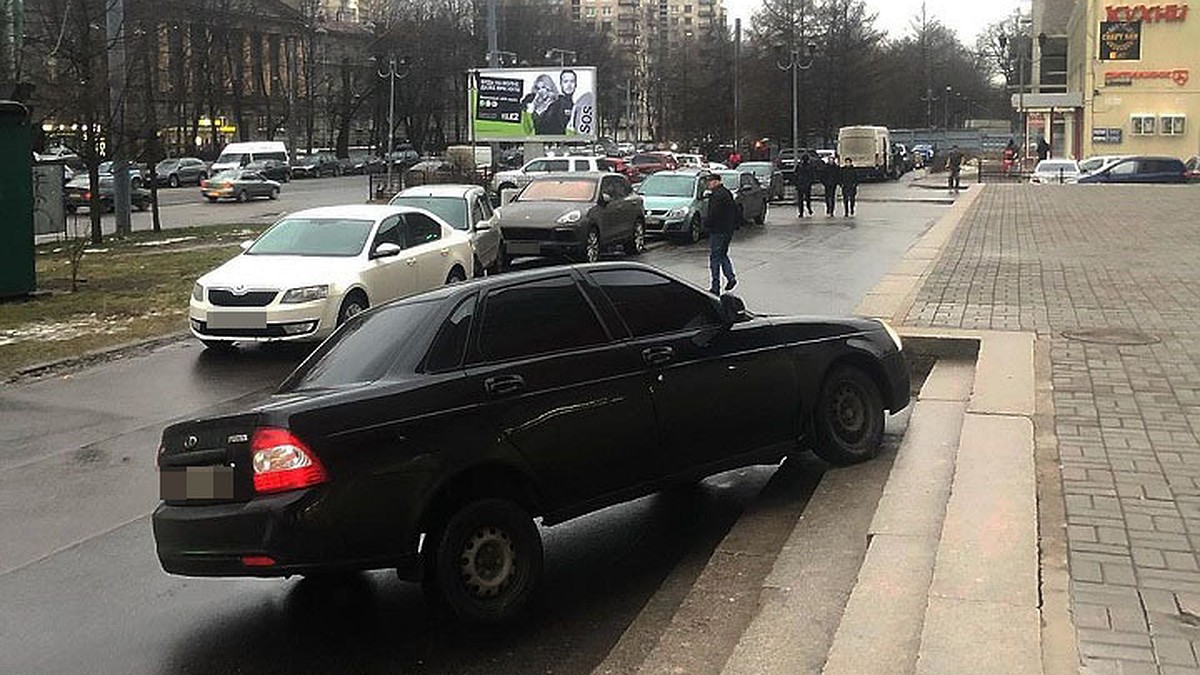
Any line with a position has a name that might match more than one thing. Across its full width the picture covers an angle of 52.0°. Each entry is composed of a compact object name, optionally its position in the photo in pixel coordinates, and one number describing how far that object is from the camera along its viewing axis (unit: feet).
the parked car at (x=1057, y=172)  157.28
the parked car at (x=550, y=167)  130.31
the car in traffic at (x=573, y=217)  71.77
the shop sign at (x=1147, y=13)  189.26
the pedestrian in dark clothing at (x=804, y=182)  113.29
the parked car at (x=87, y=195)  135.85
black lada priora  16.74
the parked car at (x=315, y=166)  265.75
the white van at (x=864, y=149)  195.93
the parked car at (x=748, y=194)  100.37
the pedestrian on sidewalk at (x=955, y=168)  162.40
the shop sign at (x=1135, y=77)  189.57
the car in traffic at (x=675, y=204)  87.97
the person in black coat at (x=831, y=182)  114.42
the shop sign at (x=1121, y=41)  191.83
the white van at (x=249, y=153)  205.00
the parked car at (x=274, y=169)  191.62
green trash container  52.95
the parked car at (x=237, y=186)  159.84
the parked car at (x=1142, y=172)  150.21
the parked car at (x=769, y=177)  129.59
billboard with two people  154.71
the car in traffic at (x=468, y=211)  59.21
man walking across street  56.95
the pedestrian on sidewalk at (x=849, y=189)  114.83
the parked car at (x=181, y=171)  214.48
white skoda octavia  41.32
